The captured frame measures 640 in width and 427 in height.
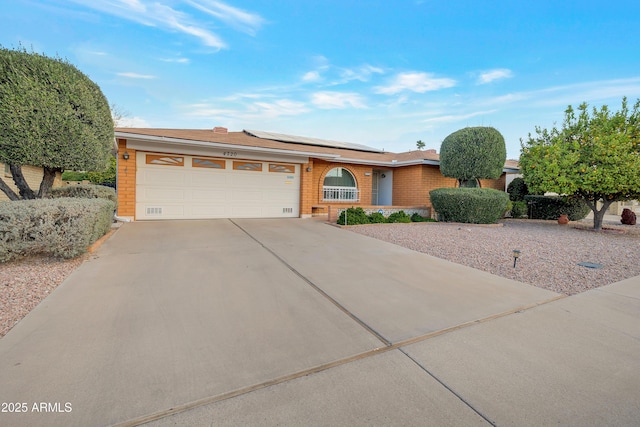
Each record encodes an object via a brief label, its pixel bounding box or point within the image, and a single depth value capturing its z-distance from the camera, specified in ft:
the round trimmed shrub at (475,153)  36.99
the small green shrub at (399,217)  35.97
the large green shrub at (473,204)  34.71
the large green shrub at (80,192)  25.51
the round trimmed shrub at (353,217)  32.35
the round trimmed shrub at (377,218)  34.42
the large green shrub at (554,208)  44.88
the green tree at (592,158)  27.20
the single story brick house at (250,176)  31.32
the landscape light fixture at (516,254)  16.07
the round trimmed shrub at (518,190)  49.65
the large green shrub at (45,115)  16.38
